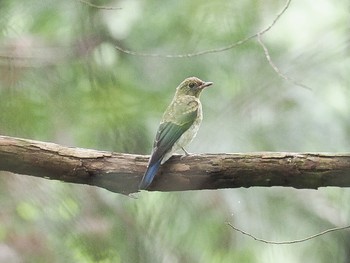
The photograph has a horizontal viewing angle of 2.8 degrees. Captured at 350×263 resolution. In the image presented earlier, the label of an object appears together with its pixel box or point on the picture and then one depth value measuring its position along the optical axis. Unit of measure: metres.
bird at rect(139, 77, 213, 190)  8.32
